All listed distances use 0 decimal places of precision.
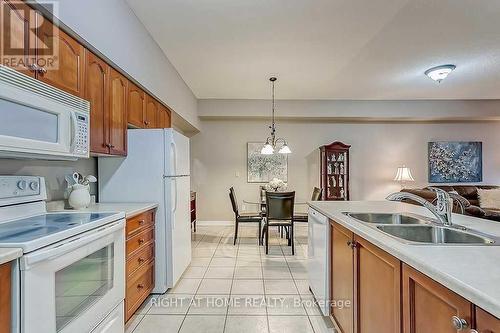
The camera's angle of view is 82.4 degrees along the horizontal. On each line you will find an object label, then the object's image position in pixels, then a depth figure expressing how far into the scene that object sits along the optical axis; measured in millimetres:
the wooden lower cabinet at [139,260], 2152
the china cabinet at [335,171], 5918
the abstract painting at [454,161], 6297
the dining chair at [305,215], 4471
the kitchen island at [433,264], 761
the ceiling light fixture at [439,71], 3879
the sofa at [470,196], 4262
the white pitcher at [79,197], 2111
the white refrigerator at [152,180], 2703
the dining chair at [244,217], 4527
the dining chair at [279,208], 4188
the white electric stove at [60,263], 1087
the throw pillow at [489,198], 5551
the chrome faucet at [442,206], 1553
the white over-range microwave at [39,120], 1253
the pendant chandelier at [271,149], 4491
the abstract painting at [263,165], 6211
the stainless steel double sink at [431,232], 1333
